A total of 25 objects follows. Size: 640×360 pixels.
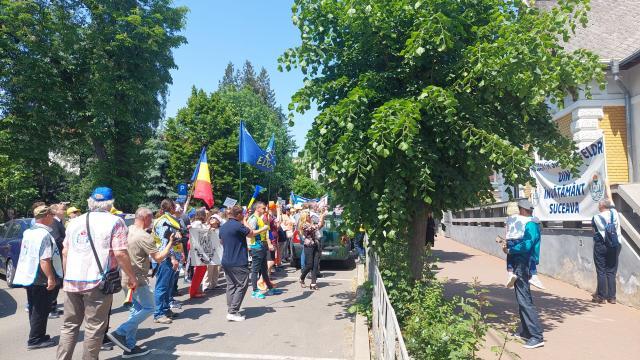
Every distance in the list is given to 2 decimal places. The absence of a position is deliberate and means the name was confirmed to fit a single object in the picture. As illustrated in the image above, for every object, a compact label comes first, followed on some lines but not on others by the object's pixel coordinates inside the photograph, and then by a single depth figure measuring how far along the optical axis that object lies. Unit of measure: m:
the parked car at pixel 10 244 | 11.50
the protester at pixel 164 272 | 7.34
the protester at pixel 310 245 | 10.23
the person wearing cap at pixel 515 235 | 6.05
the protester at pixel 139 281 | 5.68
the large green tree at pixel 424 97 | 5.57
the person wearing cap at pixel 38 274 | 5.99
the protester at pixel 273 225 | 12.04
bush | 3.68
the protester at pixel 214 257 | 9.92
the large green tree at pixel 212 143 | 39.72
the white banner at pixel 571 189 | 8.83
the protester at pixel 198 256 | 9.39
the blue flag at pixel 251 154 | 12.18
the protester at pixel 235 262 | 7.56
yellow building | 12.21
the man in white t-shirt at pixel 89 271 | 4.76
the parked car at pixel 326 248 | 13.65
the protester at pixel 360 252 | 13.67
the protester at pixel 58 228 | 8.03
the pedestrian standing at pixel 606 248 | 7.90
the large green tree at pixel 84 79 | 21.08
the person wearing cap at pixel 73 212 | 8.53
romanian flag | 12.11
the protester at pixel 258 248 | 9.21
